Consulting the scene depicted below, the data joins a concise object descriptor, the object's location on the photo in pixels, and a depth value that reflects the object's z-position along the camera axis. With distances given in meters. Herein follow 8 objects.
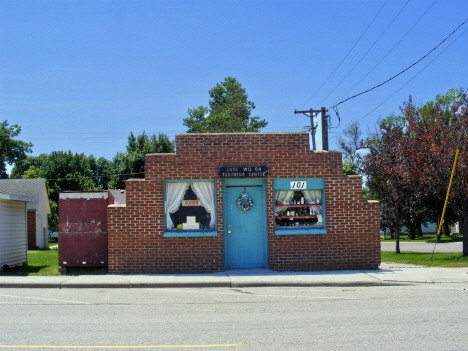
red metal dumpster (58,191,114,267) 13.83
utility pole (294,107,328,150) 26.00
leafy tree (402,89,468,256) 18.59
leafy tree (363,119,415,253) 23.21
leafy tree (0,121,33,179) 54.31
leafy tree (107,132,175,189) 47.34
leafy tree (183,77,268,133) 54.28
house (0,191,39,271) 15.76
